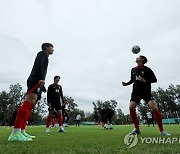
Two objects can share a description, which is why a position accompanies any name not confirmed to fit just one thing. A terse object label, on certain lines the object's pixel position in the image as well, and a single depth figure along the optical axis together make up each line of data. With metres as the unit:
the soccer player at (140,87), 3.51
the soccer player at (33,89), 2.79
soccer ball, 3.97
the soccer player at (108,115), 7.60
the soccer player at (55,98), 5.05
